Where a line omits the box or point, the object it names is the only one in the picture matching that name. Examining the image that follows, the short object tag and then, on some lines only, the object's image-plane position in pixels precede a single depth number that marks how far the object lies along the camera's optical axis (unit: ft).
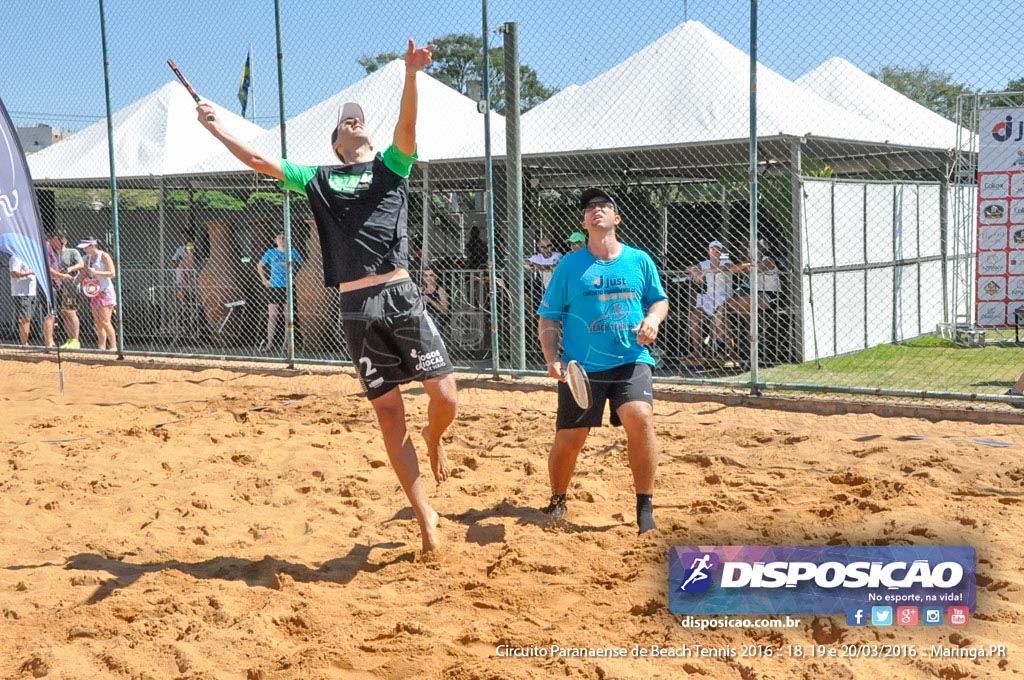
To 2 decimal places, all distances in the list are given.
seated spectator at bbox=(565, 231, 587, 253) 39.92
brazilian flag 43.14
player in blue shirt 17.28
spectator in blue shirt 46.24
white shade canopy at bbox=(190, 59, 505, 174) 52.21
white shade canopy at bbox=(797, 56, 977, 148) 51.65
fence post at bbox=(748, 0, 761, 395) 29.37
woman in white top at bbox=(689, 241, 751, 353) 40.22
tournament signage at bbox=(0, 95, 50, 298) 26.35
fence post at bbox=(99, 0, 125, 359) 41.73
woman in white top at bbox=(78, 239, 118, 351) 45.83
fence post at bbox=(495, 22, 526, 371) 35.19
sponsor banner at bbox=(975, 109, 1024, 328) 40.14
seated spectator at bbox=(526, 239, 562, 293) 45.37
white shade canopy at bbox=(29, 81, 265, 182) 59.11
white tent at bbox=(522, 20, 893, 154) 41.96
